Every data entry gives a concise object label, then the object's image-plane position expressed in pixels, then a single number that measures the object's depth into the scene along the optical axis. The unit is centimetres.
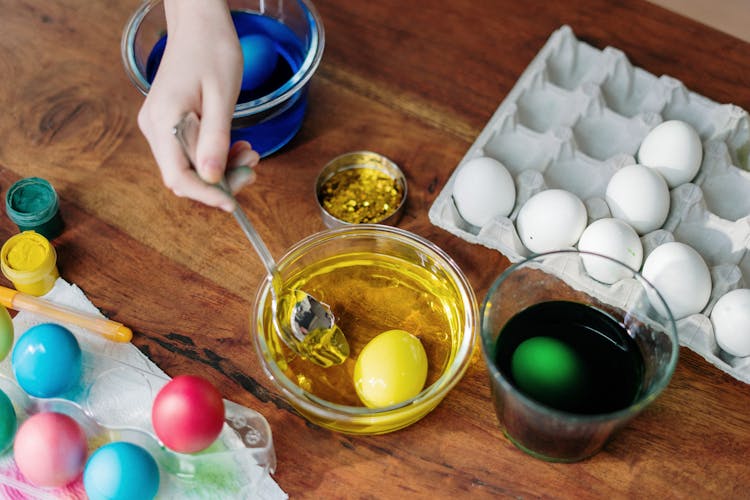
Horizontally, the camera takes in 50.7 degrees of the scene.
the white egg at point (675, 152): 111
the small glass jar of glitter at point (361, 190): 114
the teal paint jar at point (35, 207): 110
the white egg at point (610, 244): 100
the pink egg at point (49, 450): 90
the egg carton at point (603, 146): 109
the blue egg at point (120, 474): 88
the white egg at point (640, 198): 107
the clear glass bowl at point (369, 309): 96
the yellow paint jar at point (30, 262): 106
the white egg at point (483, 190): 109
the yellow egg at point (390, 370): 96
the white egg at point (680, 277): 101
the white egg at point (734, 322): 98
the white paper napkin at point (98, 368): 94
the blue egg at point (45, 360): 96
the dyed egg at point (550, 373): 90
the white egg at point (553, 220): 105
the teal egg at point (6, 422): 93
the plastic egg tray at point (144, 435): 94
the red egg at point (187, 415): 90
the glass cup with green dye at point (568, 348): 89
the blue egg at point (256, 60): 115
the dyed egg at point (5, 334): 99
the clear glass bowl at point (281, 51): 111
